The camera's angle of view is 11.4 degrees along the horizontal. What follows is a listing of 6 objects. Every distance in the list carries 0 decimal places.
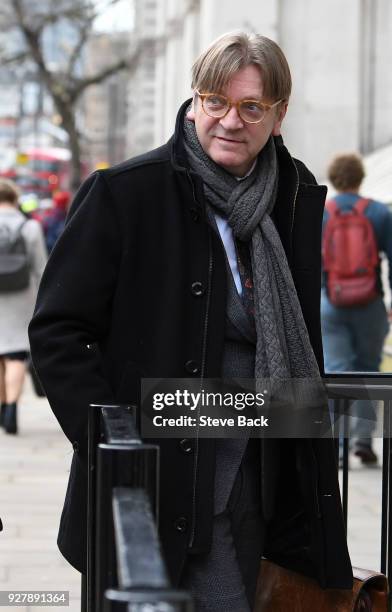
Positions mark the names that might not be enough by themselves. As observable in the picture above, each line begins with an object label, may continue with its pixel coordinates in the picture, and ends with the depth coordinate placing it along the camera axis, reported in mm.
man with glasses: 4286
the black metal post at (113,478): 3456
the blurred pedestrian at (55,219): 21861
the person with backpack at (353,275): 11915
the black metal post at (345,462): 5702
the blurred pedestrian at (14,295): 14514
